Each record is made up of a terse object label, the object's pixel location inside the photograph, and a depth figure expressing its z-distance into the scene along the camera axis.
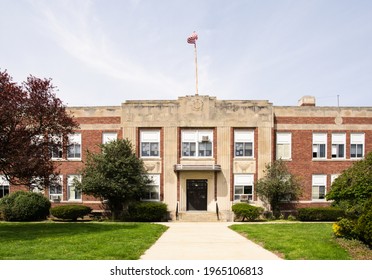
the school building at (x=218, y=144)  29.81
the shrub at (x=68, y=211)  27.37
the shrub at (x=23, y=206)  26.27
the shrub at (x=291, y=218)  28.56
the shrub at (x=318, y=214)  27.44
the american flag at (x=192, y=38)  32.59
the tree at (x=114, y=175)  26.23
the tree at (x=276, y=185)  27.94
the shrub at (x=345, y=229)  13.90
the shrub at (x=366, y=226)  12.16
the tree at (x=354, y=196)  13.21
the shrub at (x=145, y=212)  27.09
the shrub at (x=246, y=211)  27.31
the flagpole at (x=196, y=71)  34.16
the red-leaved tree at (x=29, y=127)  16.53
